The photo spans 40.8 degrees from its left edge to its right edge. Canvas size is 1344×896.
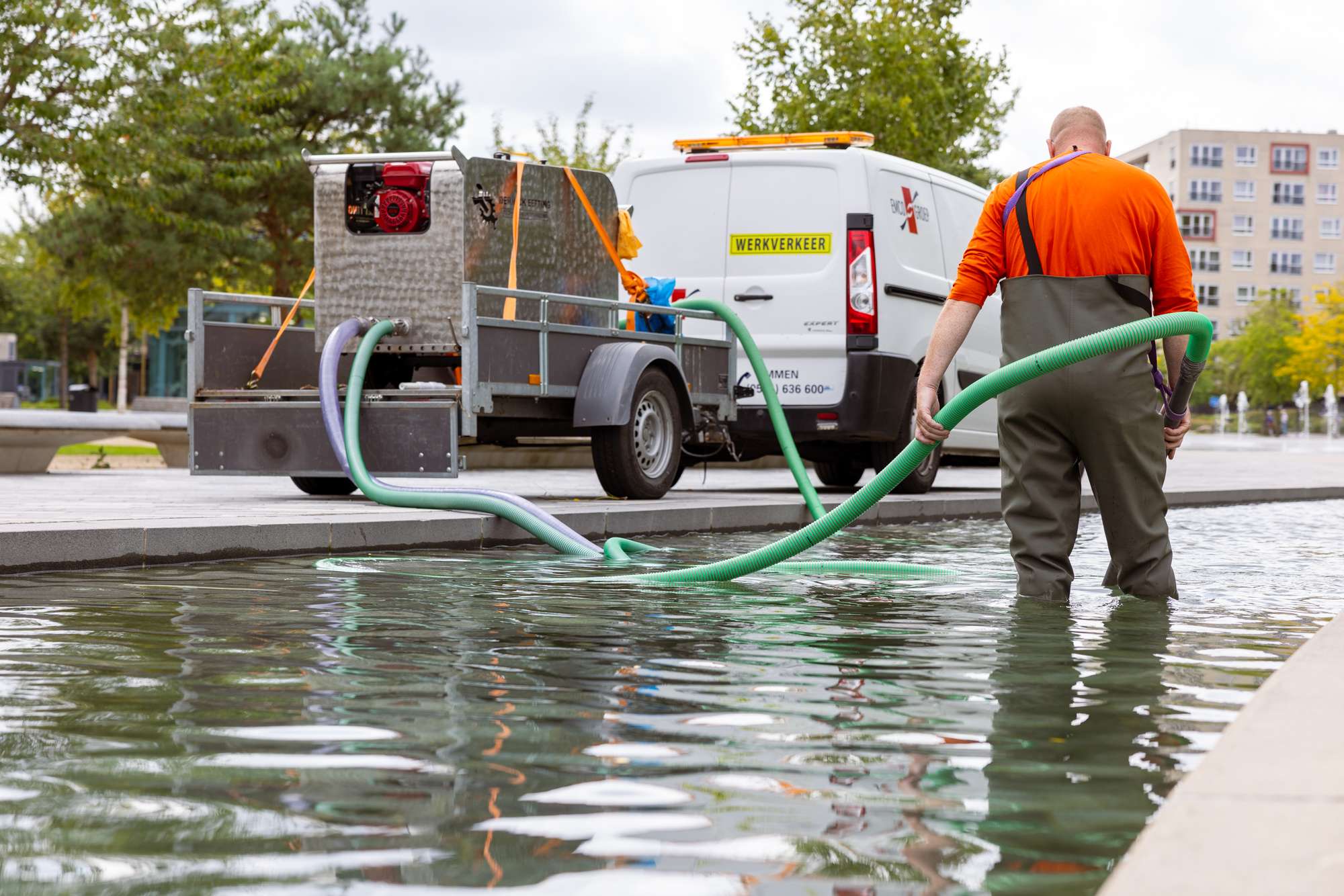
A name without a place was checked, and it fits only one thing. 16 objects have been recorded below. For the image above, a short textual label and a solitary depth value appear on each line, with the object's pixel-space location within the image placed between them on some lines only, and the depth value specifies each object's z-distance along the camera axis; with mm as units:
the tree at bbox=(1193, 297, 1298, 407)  98438
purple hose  10086
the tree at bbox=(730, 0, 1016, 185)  29844
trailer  10805
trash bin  24281
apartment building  126188
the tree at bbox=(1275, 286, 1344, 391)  86688
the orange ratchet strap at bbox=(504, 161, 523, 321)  11336
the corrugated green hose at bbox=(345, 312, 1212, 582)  5762
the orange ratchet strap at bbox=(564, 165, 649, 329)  12047
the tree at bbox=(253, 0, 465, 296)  32875
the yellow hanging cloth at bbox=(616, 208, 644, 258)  12266
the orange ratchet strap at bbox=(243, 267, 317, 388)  12008
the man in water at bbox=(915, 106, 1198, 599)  5980
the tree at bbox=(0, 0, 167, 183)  22281
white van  12547
